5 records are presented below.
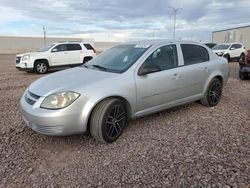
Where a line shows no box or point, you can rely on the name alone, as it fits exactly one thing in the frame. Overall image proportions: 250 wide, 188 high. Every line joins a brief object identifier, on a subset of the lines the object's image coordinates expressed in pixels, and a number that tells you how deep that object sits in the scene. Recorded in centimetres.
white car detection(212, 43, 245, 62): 1474
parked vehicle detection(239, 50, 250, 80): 732
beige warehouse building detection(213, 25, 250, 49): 2687
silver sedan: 267
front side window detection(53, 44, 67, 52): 1036
